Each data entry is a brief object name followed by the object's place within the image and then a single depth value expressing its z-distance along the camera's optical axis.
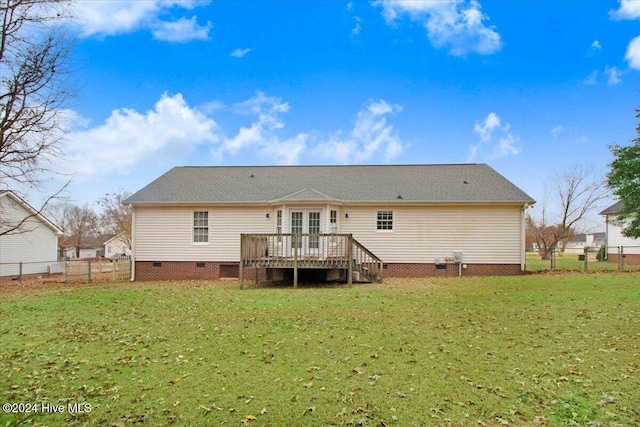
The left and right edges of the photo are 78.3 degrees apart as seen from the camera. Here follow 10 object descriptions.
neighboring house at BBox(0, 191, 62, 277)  21.56
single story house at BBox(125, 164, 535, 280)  17.28
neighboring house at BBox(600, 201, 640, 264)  27.95
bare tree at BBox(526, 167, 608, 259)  37.19
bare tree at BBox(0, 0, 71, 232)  6.89
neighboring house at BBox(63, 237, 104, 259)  62.41
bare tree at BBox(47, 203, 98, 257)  56.91
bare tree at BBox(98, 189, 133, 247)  38.34
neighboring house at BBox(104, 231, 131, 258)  60.94
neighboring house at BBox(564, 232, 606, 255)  57.09
